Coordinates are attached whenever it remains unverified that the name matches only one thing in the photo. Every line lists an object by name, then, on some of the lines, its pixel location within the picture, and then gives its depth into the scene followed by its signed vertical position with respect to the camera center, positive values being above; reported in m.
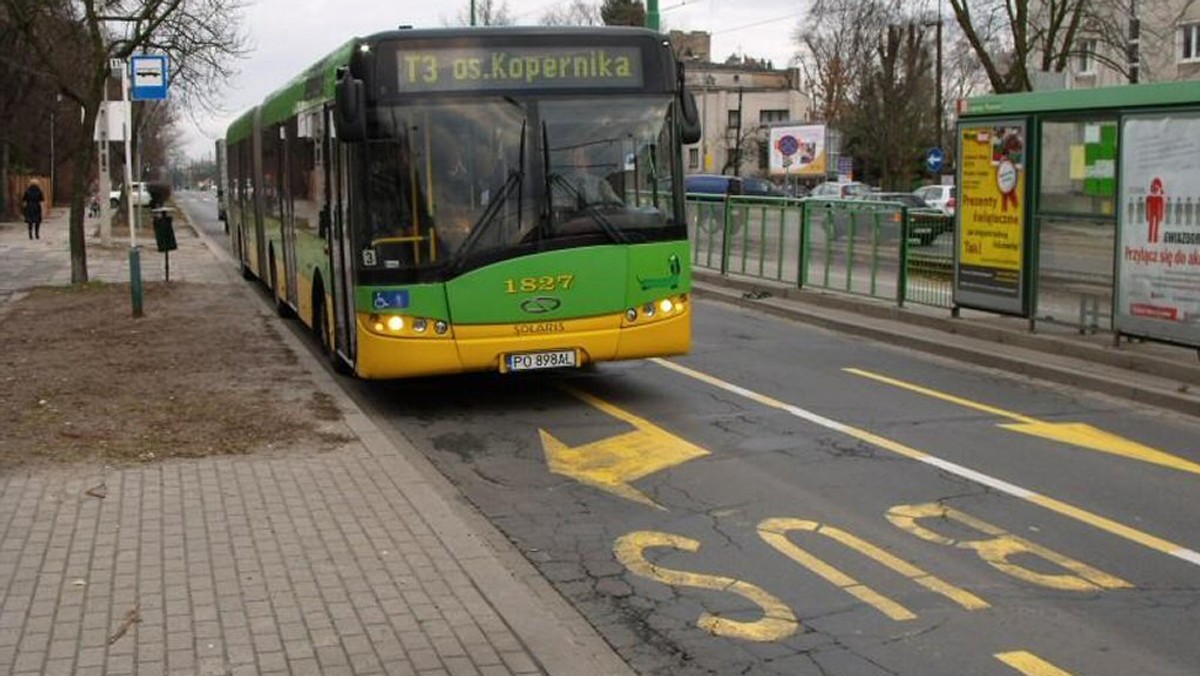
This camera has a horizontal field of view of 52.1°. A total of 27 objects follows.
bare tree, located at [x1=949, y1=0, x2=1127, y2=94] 31.48 +4.58
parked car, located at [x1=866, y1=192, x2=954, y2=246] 15.62 -0.41
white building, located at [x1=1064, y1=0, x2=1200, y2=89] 48.41 +5.96
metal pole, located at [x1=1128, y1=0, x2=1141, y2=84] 31.90 +3.88
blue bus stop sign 15.91 +1.49
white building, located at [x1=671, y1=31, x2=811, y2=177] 102.88 +7.69
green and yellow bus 9.63 -0.04
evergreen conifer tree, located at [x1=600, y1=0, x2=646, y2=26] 96.38 +14.56
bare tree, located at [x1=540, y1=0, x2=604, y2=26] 76.94 +11.38
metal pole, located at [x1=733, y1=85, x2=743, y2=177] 85.12 +2.64
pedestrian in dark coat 37.34 -0.35
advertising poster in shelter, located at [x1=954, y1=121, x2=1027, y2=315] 13.29 -0.28
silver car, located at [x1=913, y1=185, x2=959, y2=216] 42.09 -0.13
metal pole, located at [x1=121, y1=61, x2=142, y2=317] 15.92 -0.57
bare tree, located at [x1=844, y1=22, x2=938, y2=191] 62.47 +4.73
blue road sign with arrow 51.77 +1.40
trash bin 19.70 -0.63
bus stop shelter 10.91 -0.16
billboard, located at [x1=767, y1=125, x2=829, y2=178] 53.50 +1.81
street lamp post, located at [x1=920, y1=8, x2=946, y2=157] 51.17 +4.82
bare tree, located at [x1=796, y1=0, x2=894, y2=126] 64.19 +7.46
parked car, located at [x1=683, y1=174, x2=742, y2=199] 40.95 +0.26
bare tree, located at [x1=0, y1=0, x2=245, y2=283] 20.09 +2.72
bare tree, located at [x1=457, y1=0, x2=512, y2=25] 62.91 +9.28
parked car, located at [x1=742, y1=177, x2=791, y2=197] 51.56 +0.16
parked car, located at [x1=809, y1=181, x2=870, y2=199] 50.37 +0.10
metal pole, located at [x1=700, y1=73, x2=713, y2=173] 94.66 +4.71
